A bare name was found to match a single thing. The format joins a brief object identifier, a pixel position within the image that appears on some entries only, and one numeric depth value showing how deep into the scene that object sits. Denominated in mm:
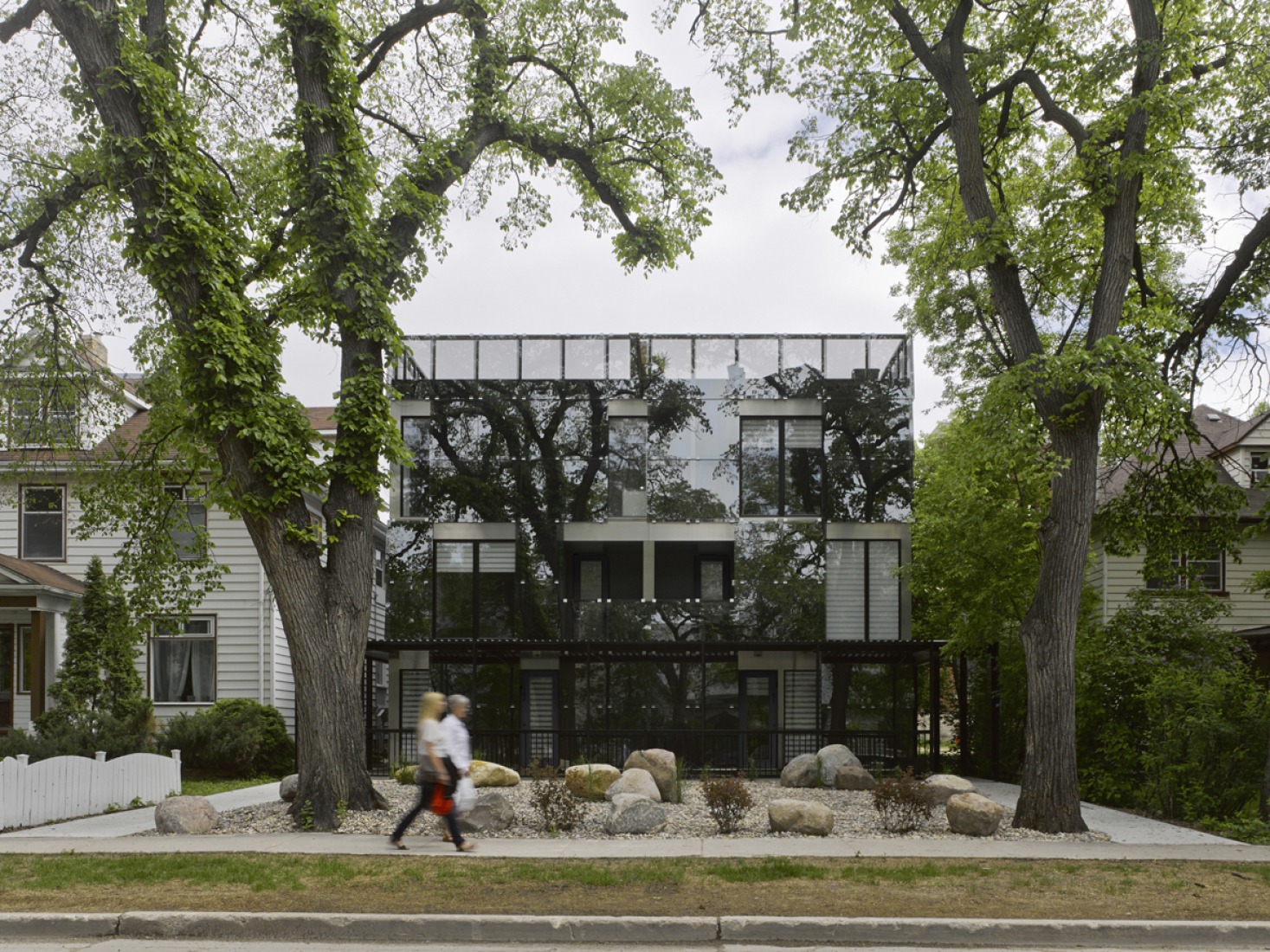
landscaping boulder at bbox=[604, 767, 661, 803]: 17172
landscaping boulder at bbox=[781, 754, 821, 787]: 21234
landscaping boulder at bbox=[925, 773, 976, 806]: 16812
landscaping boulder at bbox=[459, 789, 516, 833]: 14375
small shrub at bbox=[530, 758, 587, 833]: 14430
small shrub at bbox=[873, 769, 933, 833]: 14375
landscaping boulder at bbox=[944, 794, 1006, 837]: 14141
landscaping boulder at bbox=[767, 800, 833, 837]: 14195
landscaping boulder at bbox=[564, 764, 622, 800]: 17938
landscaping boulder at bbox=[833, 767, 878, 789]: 20453
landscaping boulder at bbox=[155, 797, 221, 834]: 14516
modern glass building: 25219
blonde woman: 12461
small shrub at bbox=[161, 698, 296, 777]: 23984
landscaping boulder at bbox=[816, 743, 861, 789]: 20984
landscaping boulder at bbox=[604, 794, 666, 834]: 14375
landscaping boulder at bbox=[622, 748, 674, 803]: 18234
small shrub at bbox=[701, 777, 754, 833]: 14266
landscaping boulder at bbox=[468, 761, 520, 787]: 20000
